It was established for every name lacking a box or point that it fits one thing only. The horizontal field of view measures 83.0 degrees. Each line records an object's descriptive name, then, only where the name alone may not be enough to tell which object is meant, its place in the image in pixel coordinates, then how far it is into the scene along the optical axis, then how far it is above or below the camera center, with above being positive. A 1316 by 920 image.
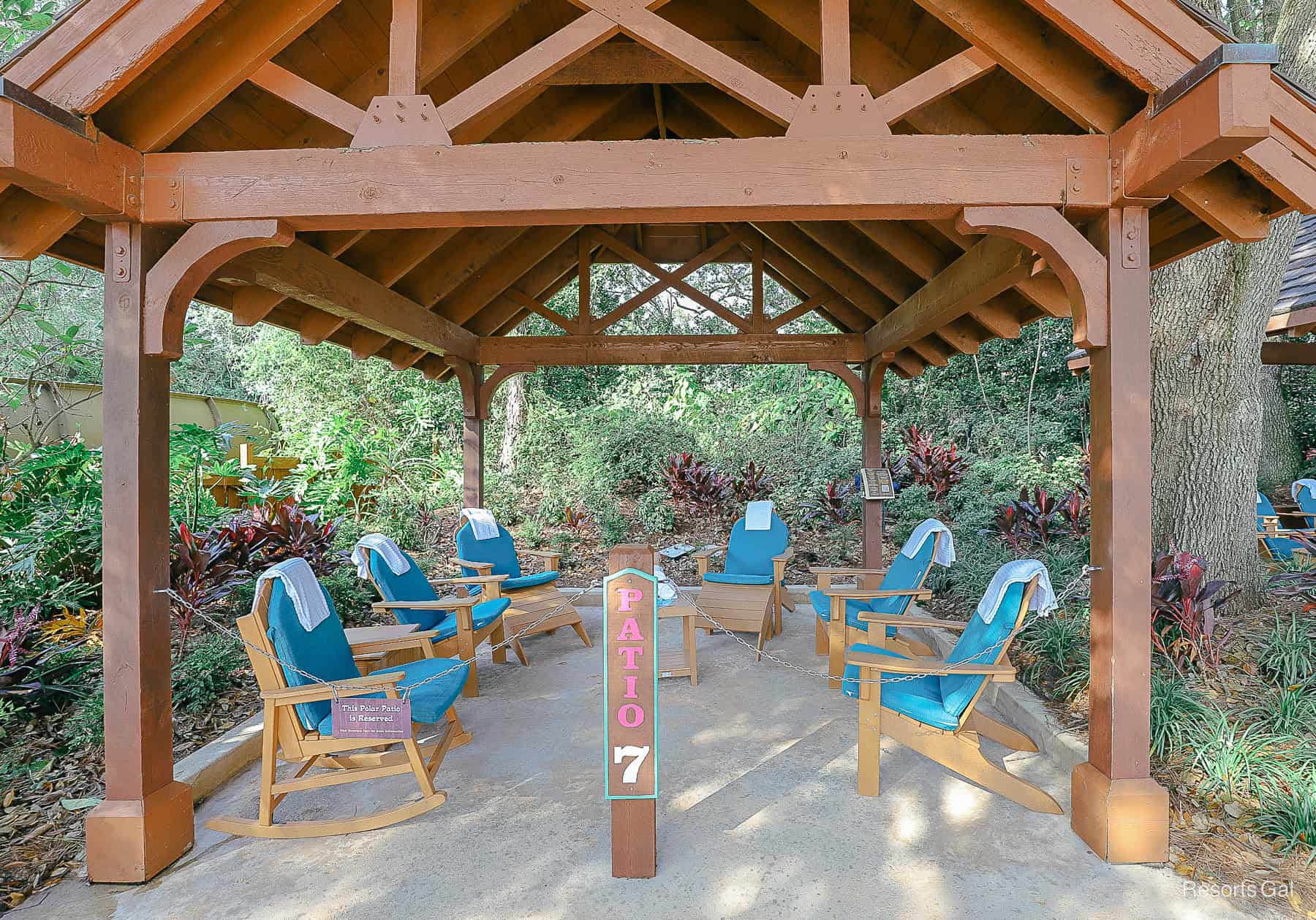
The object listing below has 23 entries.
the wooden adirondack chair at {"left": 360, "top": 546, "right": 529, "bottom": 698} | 4.11 -0.91
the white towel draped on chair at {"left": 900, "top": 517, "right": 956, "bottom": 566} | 4.28 -0.50
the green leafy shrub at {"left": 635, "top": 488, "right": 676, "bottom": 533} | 9.06 -0.68
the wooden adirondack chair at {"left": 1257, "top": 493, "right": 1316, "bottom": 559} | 5.36 -0.71
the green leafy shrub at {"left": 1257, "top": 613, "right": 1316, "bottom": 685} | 3.32 -0.91
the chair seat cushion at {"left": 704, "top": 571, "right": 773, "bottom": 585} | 5.58 -0.92
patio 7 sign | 2.41 -0.74
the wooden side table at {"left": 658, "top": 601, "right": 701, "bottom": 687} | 4.50 -1.19
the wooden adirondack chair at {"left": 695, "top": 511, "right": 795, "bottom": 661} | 5.18 -0.95
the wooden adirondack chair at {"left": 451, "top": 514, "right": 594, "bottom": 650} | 5.24 -0.92
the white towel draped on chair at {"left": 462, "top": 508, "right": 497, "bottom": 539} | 5.75 -0.51
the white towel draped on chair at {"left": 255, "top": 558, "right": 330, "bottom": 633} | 2.98 -0.54
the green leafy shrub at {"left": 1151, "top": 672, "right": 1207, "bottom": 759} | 3.00 -1.07
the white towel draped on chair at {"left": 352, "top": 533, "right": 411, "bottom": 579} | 4.31 -0.56
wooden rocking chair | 2.74 -1.02
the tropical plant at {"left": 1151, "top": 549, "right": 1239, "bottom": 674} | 3.52 -0.78
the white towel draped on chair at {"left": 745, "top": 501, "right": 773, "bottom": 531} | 6.02 -0.47
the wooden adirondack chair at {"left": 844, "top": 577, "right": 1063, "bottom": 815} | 2.88 -1.01
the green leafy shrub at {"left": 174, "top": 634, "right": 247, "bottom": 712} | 3.91 -1.17
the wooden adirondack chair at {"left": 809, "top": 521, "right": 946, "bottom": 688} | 4.30 -0.84
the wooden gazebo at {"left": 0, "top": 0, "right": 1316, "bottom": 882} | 2.45 +0.97
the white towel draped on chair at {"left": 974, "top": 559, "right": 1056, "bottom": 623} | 3.01 -0.53
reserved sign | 2.67 -0.94
